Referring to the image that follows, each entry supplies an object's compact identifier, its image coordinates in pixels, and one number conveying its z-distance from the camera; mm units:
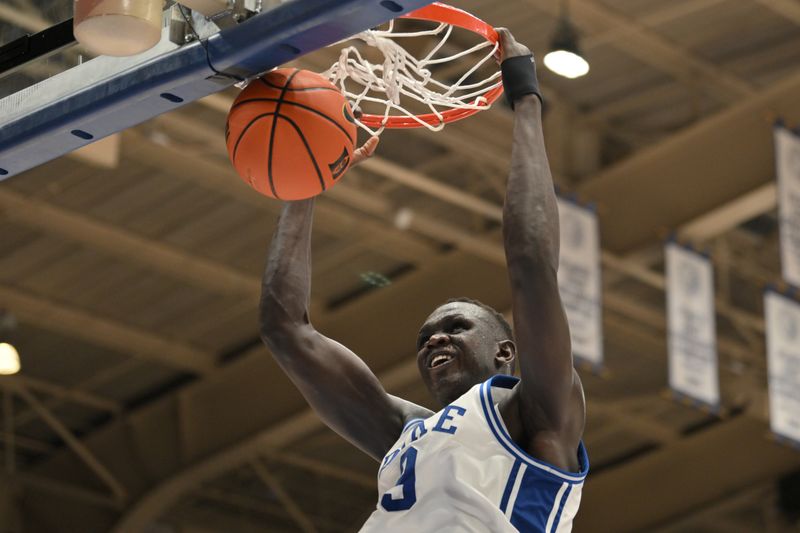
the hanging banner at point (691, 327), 13641
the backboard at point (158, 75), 4371
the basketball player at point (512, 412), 4066
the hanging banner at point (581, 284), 12883
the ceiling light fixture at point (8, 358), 15125
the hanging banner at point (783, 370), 13367
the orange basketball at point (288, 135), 4582
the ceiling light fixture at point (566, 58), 11469
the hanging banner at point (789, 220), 12586
